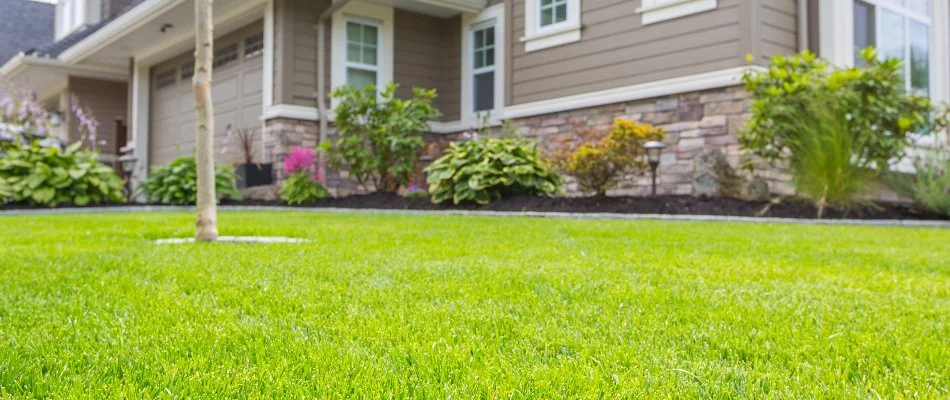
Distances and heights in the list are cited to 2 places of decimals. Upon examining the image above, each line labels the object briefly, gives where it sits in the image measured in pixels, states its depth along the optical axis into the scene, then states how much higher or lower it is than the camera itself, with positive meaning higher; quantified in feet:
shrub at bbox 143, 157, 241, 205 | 29.55 +0.96
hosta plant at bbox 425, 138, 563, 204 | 24.57 +1.21
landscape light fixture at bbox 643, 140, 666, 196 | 22.57 +1.83
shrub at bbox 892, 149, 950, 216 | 20.74 +0.83
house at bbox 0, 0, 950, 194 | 24.59 +6.14
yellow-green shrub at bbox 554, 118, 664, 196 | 23.18 +1.69
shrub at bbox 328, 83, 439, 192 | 28.86 +2.95
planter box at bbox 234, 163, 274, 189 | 31.78 +1.38
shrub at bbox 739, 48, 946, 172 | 20.10 +2.97
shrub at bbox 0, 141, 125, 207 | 27.17 +1.07
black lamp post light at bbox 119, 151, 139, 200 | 31.30 +1.80
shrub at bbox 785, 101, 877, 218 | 19.88 +1.40
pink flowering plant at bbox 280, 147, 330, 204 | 29.09 +1.06
